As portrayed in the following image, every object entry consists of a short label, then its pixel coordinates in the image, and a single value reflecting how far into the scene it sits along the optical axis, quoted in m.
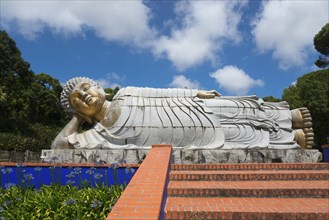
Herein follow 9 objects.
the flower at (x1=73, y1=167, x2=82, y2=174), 5.34
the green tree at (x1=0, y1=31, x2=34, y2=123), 22.19
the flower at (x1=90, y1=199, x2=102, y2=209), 3.89
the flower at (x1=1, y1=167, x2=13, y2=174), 5.43
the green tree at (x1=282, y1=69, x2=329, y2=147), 20.50
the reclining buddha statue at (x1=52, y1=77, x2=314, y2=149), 8.13
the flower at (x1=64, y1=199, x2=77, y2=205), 3.92
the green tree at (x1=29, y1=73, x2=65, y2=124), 28.59
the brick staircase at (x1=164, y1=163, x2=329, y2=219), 4.02
